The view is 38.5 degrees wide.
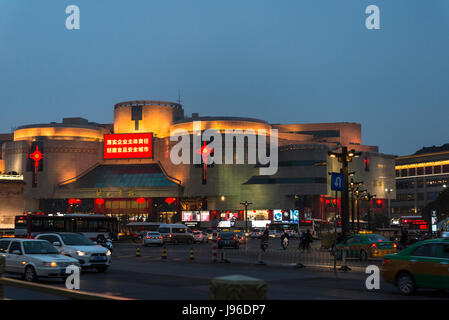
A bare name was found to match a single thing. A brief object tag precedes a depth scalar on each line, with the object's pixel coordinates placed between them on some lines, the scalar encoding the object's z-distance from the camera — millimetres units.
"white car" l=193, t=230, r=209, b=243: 76125
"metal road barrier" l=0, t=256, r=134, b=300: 9711
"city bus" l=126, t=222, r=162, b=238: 99562
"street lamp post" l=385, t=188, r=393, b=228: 158438
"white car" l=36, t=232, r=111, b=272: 26516
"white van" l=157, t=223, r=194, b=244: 69812
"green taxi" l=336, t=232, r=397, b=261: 36656
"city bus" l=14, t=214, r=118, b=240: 63375
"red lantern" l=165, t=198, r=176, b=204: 143125
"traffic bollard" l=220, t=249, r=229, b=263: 35594
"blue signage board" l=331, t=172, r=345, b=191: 30906
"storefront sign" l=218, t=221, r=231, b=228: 133050
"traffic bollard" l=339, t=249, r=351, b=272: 29375
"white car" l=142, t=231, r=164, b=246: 62875
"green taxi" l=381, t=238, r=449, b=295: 18281
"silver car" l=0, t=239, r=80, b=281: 21875
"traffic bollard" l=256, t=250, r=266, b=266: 33784
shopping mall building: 140000
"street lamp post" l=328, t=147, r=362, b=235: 38062
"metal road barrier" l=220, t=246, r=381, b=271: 33156
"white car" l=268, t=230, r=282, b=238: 104938
